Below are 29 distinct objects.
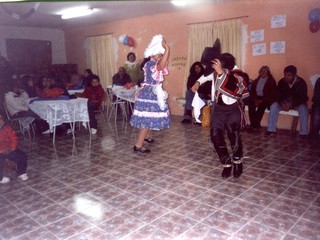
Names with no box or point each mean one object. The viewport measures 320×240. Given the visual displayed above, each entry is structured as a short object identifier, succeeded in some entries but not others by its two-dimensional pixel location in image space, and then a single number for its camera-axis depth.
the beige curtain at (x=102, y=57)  8.87
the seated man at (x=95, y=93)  5.96
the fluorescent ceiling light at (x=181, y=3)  5.84
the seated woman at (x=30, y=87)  6.41
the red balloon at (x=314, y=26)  4.95
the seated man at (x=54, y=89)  4.97
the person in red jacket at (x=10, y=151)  3.30
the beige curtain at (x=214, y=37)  6.04
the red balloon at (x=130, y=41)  8.01
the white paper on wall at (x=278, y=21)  5.38
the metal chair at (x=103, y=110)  6.02
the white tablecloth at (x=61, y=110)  4.74
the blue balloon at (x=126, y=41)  7.97
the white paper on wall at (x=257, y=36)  5.71
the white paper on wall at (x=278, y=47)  5.47
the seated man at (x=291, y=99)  4.89
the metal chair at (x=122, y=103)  6.72
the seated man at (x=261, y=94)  5.41
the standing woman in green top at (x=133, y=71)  7.68
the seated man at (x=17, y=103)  5.00
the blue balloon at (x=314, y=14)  4.87
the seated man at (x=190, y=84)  6.46
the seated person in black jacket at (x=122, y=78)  7.20
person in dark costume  3.02
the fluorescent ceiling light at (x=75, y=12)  6.52
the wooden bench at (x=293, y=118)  5.05
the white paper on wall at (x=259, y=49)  5.73
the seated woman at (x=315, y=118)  4.71
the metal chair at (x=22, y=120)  4.99
